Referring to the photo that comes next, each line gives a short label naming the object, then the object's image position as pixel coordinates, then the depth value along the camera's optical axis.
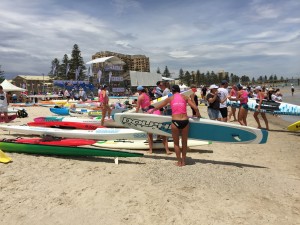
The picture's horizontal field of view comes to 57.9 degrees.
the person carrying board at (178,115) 5.09
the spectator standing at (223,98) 8.77
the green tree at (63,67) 77.08
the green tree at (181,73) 122.11
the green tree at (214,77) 125.18
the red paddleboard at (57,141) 6.34
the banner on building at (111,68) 48.41
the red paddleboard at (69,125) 9.27
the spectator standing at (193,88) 7.25
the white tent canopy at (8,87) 27.26
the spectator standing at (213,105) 7.95
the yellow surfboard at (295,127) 10.02
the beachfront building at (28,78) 90.28
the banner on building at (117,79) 46.88
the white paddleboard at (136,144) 6.81
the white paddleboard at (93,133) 7.16
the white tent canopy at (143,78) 49.59
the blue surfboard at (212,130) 5.77
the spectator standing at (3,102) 10.49
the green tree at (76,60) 73.00
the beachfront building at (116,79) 46.73
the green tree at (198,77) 120.19
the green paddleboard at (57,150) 5.62
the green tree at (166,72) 119.25
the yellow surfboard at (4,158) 5.56
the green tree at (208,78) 123.68
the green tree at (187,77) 111.43
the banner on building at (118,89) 45.60
